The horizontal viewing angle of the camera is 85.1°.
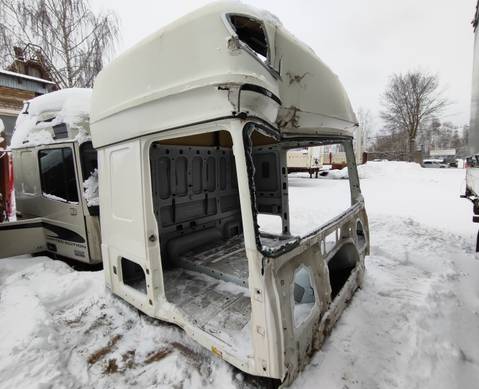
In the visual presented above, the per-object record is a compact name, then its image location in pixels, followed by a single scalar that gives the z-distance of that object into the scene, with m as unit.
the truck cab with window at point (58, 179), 4.07
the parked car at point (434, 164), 29.66
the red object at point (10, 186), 5.56
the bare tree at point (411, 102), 30.48
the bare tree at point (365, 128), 47.72
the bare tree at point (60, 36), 9.97
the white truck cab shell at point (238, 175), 1.71
